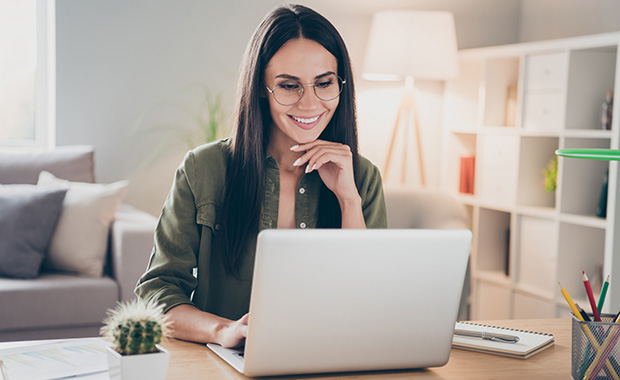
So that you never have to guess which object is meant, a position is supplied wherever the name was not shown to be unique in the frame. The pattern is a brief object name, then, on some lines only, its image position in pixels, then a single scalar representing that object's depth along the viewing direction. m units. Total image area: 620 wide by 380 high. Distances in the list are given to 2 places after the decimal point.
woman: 1.50
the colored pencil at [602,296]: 1.08
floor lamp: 3.65
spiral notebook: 1.21
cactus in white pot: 0.91
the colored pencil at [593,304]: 1.06
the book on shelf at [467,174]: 3.94
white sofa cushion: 2.92
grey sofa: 2.67
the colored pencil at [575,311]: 1.05
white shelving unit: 3.19
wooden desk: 1.05
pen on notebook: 1.26
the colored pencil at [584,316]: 1.07
